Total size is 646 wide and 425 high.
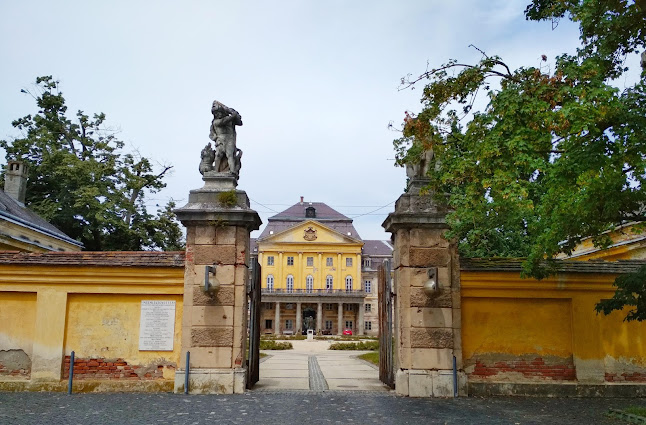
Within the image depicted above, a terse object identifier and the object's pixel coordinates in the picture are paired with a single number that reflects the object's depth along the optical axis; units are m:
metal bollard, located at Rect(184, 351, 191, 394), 9.64
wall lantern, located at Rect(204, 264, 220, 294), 9.72
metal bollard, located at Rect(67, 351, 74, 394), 9.77
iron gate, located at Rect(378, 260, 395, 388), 10.83
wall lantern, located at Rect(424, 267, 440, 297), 9.73
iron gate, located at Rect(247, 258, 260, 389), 10.66
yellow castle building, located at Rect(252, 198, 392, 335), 65.25
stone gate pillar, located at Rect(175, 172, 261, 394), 9.80
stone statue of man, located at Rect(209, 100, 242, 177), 10.70
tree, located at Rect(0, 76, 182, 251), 28.33
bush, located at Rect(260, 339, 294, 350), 29.41
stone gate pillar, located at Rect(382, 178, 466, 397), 9.80
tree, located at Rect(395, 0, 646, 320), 7.16
